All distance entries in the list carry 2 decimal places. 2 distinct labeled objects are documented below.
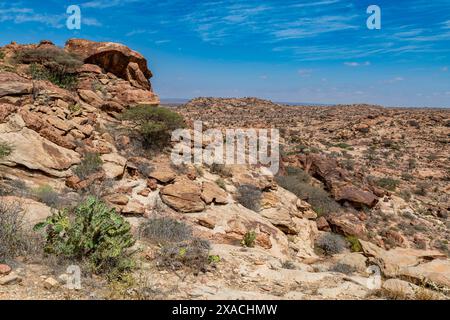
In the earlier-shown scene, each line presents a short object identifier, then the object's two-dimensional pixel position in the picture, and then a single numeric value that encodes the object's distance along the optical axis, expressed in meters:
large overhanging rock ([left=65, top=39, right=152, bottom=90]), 14.36
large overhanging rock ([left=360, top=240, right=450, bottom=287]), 5.40
